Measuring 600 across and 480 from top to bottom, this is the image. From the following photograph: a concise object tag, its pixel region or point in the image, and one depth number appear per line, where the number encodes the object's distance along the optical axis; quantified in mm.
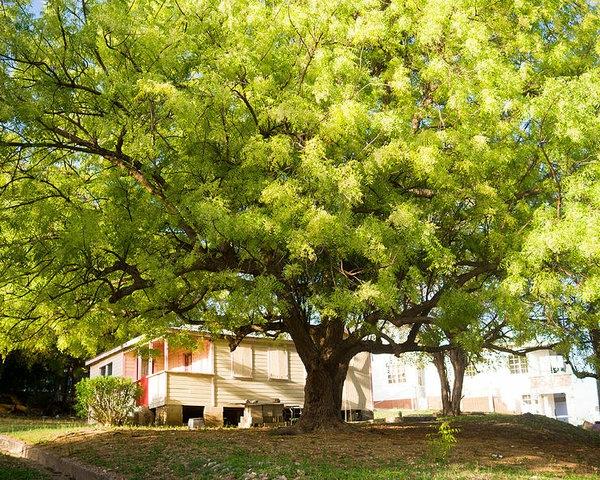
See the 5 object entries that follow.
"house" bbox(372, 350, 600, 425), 46906
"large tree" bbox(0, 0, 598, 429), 10773
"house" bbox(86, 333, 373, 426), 24812
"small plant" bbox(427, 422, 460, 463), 10719
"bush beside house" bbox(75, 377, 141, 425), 20891
